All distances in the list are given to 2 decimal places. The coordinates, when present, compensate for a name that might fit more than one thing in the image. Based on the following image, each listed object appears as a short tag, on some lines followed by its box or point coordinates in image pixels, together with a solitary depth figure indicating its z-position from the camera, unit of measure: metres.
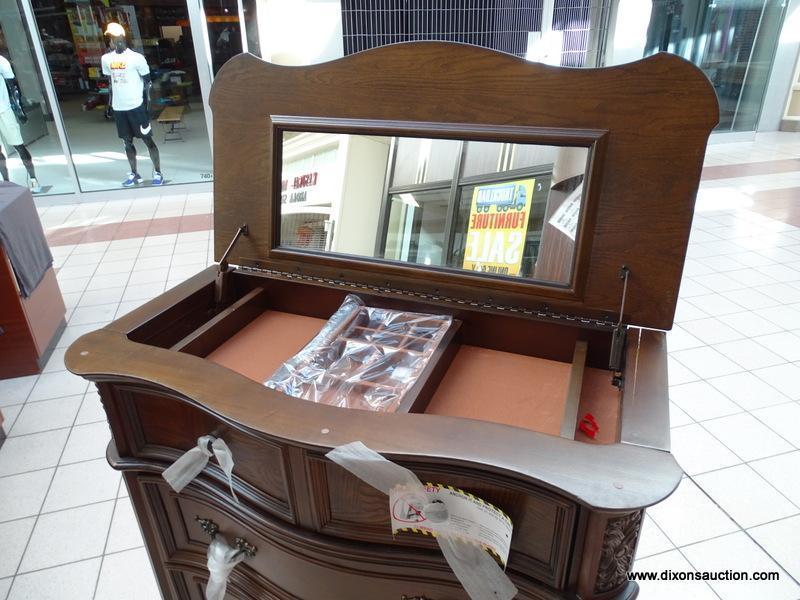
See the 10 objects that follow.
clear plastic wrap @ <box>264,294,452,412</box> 1.04
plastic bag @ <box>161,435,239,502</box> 0.90
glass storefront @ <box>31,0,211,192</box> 5.43
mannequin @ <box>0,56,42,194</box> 5.31
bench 6.24
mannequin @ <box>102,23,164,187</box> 5.54
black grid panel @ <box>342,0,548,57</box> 5.84
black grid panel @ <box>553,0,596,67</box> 6.37
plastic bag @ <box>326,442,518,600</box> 0.74
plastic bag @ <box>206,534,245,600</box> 1.05
